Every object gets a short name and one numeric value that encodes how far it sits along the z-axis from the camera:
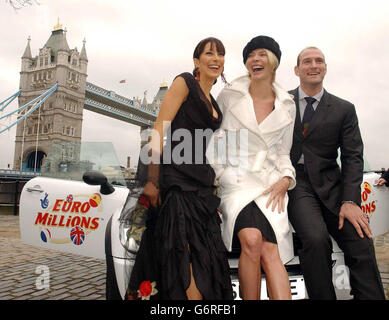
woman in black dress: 1.65
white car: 2.18
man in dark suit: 1.90
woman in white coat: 1.80
